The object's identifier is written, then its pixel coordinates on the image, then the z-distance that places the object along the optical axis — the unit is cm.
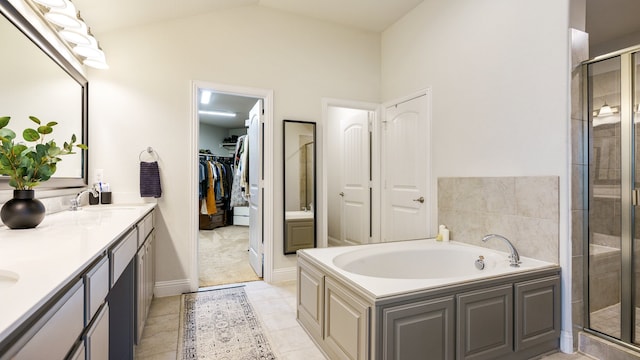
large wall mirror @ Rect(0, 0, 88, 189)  155
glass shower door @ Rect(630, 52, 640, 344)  193
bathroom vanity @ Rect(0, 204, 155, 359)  64
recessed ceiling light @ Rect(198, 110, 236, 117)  649
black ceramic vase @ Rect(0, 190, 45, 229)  136
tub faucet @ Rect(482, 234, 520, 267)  206
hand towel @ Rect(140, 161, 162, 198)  279
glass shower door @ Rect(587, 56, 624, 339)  200
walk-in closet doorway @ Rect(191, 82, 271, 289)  335
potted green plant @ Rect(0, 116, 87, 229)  135
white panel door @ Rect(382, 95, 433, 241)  316
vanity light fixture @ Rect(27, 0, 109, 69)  183
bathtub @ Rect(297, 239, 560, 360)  153
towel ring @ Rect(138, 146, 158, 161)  287
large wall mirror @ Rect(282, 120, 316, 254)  341
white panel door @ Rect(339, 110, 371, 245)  400
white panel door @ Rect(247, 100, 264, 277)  343
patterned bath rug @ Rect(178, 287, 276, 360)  200
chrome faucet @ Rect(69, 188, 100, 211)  220
